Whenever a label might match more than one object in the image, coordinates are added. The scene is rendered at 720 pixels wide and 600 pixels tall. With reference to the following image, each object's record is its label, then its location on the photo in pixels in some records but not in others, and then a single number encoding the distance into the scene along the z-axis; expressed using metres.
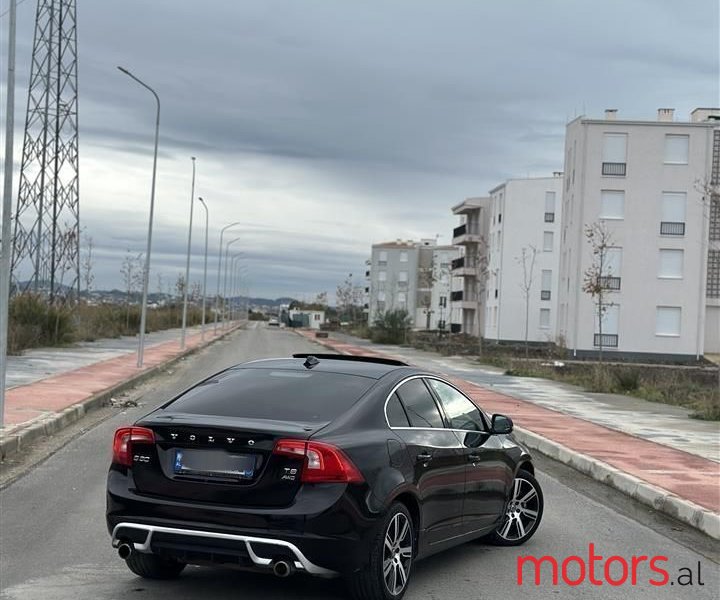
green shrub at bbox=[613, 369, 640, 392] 27.81
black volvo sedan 5.40
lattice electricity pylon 39.31
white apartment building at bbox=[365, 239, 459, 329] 139.75
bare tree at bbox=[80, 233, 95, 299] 56.06
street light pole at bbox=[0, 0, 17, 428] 12.93
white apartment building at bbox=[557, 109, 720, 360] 55.28
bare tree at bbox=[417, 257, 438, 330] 125.50
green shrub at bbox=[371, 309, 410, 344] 67.62
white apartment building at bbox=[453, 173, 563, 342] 71.00
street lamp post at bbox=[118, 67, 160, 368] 29.80
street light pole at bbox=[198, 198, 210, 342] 56.12
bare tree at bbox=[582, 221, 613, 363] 52.84
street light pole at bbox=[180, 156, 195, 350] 45.33
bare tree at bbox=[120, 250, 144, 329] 58.47
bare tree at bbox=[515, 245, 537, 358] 70.44
